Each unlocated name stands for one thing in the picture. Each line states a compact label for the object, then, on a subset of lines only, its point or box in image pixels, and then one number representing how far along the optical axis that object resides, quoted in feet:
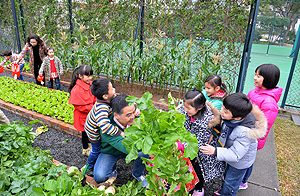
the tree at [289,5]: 70.77
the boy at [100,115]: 6.54
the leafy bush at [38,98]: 12.07
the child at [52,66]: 15.14
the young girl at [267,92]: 6.98
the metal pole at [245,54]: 10.80
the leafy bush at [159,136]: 3.48
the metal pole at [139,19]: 16.75
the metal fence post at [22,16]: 22.07
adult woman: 15.57
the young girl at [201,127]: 6.18
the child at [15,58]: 17.99
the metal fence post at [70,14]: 19.90
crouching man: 6.34
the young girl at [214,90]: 7.69
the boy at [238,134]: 5.53
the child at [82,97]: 8.56
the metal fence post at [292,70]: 14.20
